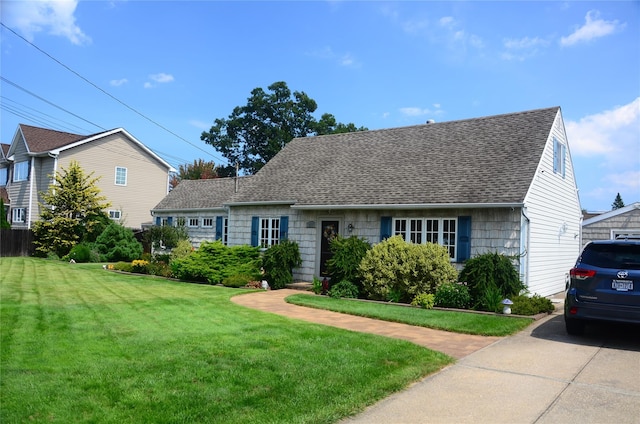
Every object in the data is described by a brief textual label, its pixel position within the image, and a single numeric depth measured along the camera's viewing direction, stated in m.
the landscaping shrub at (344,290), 13.27
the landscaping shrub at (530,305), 10.73
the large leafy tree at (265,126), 48.62
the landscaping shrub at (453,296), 11.65
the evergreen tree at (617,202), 78.12
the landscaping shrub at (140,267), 20.19
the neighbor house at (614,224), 19.22
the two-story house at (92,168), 30.92
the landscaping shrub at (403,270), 12.35
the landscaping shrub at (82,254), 24.84
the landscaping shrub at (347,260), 13.70
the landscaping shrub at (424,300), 11.64
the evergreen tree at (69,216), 27.00
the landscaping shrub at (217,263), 16.73
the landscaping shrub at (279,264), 15.77
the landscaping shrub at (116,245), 26.00
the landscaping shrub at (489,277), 11.51
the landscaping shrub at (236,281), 15.86
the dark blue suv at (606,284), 7.47
